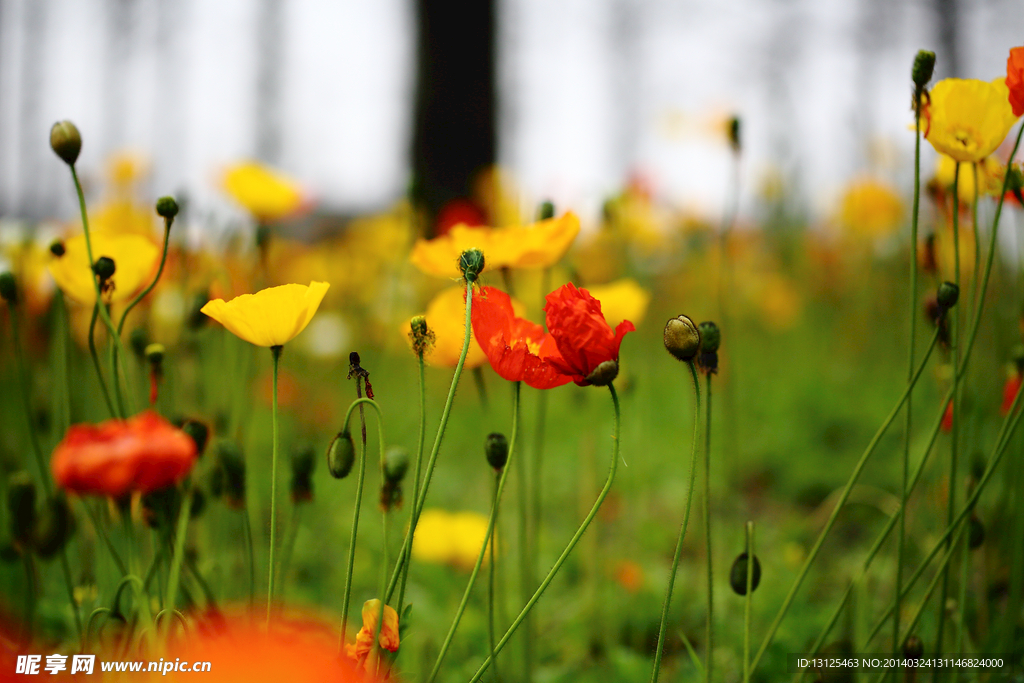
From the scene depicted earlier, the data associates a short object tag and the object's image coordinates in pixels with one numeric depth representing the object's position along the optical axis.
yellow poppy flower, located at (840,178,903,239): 2.23
